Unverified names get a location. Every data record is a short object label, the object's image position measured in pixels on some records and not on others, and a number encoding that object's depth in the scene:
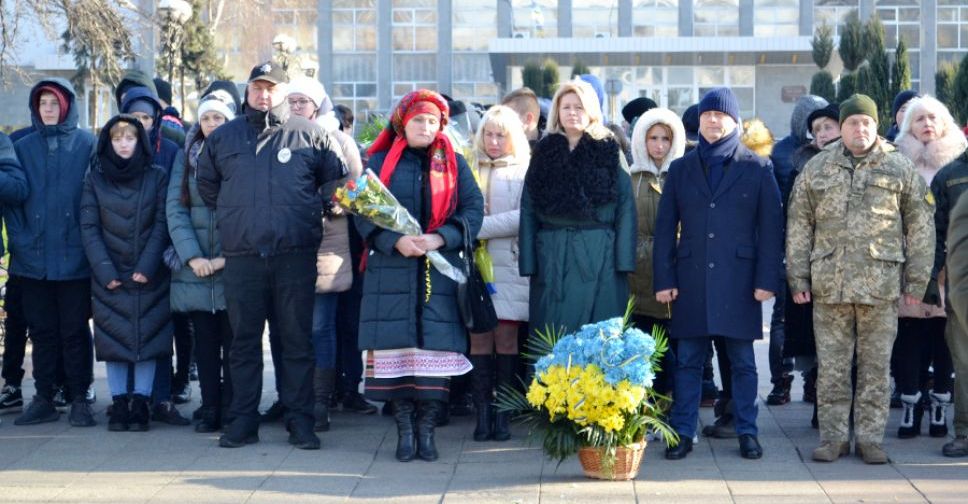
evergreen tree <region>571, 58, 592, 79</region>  44.03
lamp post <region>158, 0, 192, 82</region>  20.17
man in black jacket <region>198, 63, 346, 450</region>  7.51
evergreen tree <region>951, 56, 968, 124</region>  26.62
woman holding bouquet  7.36
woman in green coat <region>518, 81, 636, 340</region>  7.49
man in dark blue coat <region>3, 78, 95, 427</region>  8.40
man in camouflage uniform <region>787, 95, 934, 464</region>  7.15
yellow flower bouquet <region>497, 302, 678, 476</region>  6.67
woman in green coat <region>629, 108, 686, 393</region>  8.12
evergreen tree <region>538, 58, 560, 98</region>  42.78
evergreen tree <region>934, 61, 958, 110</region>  30.34
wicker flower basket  6.73
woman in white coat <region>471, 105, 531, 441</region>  7.93
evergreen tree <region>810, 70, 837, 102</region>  40.74
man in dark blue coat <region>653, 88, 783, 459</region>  7.32
